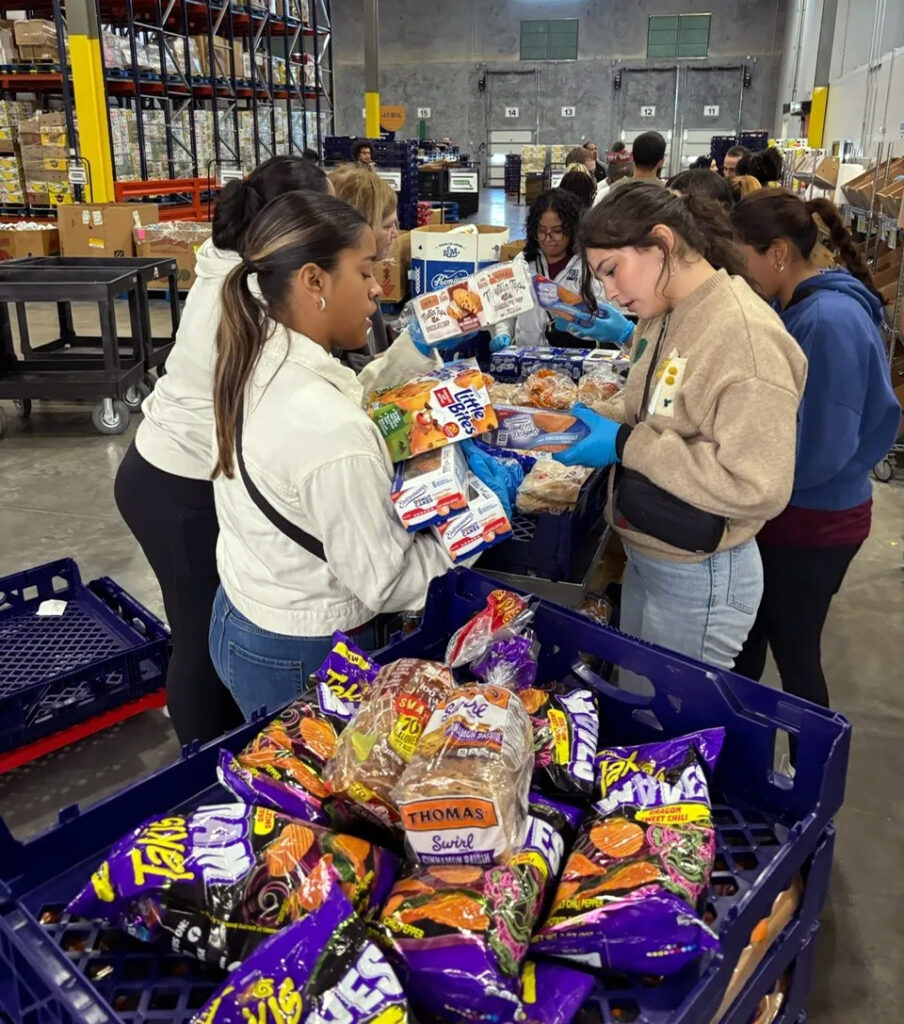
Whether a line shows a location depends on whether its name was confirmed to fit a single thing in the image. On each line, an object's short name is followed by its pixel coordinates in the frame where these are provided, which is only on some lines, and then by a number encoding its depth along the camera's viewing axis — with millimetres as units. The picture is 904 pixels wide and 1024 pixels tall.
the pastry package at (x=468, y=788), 903
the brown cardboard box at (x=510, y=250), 5251
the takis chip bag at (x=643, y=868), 827
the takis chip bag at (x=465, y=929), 796
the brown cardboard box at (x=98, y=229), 8055
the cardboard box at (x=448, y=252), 3842
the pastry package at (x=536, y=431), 1765
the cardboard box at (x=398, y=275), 7404
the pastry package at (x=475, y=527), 1359
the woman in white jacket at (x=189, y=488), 2045
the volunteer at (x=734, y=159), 7834
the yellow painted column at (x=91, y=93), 8414
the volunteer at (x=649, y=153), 5133
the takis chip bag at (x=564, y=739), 1075
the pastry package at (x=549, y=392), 2342
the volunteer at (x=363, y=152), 9070
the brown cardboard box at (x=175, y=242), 8156
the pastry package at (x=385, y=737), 997
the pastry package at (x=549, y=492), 1846
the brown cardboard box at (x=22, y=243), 8562
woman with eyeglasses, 3311
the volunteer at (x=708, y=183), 3619
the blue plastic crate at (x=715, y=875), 830
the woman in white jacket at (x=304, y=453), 1328
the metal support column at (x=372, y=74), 14016
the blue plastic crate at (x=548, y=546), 1840
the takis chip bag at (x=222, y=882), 858
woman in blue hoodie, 1918
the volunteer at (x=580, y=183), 5137
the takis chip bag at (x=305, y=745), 1013
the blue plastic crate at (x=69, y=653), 2744
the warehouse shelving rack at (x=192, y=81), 9700
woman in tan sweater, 1455
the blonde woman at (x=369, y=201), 2316
